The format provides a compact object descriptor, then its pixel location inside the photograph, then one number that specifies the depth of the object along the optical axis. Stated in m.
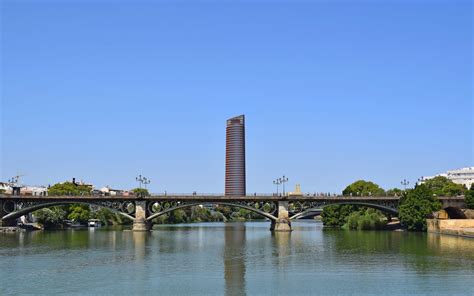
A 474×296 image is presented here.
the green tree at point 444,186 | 158.15
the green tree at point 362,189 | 160.88
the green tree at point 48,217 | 130.00
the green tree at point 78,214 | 139.38
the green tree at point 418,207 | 109.19
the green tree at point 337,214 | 136.88
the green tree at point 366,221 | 123.62
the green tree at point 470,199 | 110.56
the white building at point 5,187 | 171.66
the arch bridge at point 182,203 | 118.19
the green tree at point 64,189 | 146.12
